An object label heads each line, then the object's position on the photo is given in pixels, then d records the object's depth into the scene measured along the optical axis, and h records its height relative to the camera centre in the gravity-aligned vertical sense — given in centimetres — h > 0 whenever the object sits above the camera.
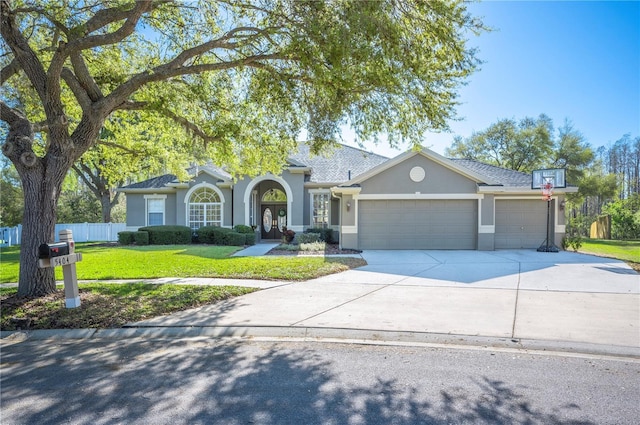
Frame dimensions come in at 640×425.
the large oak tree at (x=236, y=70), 659 +283
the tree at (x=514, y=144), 3111 +564
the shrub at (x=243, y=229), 1905 -115
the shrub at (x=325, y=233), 1890 -135
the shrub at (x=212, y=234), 1877 -142
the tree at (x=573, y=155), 3064 +436
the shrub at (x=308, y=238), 1775 -150
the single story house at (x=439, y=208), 1566 -4
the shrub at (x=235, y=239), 1833 -160
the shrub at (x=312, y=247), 1585 -173
